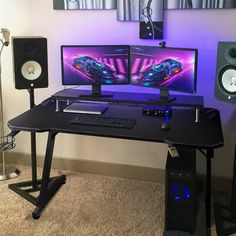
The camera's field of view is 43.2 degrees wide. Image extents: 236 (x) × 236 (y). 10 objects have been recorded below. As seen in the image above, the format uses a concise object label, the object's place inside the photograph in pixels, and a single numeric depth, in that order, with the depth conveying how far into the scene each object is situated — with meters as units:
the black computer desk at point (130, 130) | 1.64
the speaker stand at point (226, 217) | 1.81
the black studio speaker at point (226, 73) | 1.71
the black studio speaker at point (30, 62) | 2.03
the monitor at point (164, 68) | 1.88
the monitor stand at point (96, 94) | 2.02
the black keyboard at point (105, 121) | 1.78
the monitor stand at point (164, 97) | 1.95
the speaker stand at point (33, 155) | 2.12
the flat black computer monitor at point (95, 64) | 2.01
